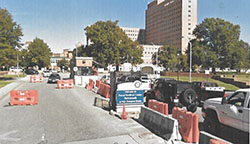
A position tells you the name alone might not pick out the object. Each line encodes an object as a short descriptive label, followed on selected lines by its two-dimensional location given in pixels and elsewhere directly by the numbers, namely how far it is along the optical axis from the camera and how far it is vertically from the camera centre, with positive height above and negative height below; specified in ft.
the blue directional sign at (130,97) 39.34 -4.59
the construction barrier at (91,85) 84.66 -5.65
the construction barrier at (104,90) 62.75 -5.90
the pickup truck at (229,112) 21.50 -4.36
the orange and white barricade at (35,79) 125.18 -5.21
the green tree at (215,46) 167.02 +16.89
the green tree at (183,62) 256.93 +7.44
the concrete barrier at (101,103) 47.73 -7.01
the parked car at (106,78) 103.28 -4.61
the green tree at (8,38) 113.80 +15.65
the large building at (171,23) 245.04 +62.05
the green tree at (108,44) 196.65 +21.39
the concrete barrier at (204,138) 19.21 -5.64
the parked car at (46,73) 181.20 -2.98
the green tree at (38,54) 261.03 +16.67
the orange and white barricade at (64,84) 88.02 -5.51
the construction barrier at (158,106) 29.94 -4.96
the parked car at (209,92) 50.27 -4.84
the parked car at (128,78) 77.30 -2.98
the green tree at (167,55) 267.18 +15.84
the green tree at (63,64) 396.90 +8.46
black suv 37.50 -4.13
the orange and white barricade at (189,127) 23.32 -5.80
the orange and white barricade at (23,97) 49.14 -5.78
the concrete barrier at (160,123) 24.31 -6.30
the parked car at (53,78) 115.03 -4.55
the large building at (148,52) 441.03 +31.49
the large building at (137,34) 533.55 +79.70
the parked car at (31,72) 227.81 -2.76
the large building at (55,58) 459.07 +21.80
